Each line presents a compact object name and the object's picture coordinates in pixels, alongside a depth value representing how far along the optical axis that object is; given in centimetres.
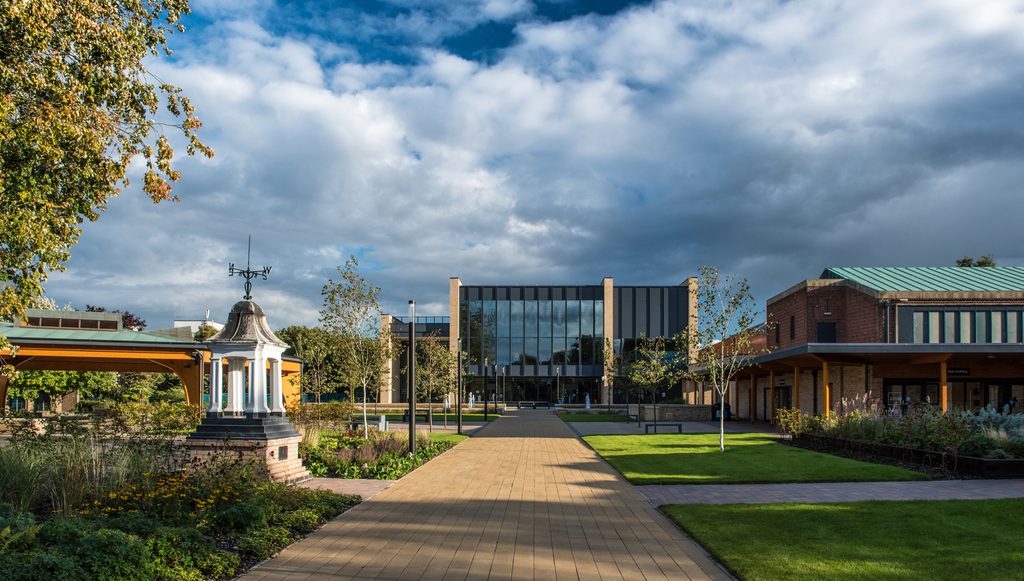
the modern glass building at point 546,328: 7344
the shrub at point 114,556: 673
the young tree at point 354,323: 2802
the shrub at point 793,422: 2606
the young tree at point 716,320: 2428
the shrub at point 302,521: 1005
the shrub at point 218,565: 769
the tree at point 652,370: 3706
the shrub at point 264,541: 855
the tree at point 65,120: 1048
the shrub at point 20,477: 1039
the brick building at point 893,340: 3078
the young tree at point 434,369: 4506
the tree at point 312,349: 2977
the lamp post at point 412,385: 2056
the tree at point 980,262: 7006
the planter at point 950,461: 1583
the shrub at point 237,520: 944
